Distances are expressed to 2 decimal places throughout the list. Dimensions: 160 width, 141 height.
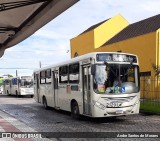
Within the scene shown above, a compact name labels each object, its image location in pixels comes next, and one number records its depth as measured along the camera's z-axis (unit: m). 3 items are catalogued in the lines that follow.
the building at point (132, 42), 17.84
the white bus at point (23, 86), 24.78
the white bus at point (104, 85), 8.53
